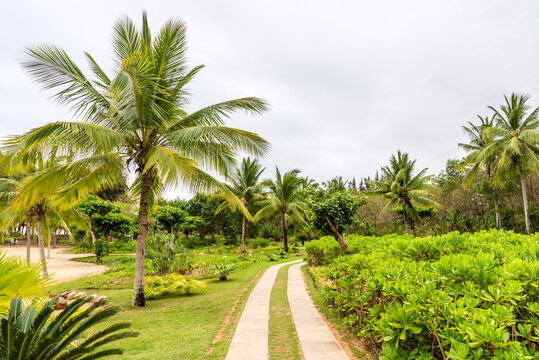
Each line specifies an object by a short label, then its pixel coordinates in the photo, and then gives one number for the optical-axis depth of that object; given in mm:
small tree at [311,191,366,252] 9836
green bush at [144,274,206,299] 7809
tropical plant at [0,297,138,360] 1711
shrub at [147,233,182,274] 11078
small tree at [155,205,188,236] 23141
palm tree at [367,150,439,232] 20000
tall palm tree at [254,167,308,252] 22400
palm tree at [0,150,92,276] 6039
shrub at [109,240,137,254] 26506
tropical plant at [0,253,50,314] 2225
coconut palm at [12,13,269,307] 5949
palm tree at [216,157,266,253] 22625
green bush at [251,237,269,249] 26702
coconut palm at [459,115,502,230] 19891
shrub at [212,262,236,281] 10300
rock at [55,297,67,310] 7039
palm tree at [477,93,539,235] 16047
